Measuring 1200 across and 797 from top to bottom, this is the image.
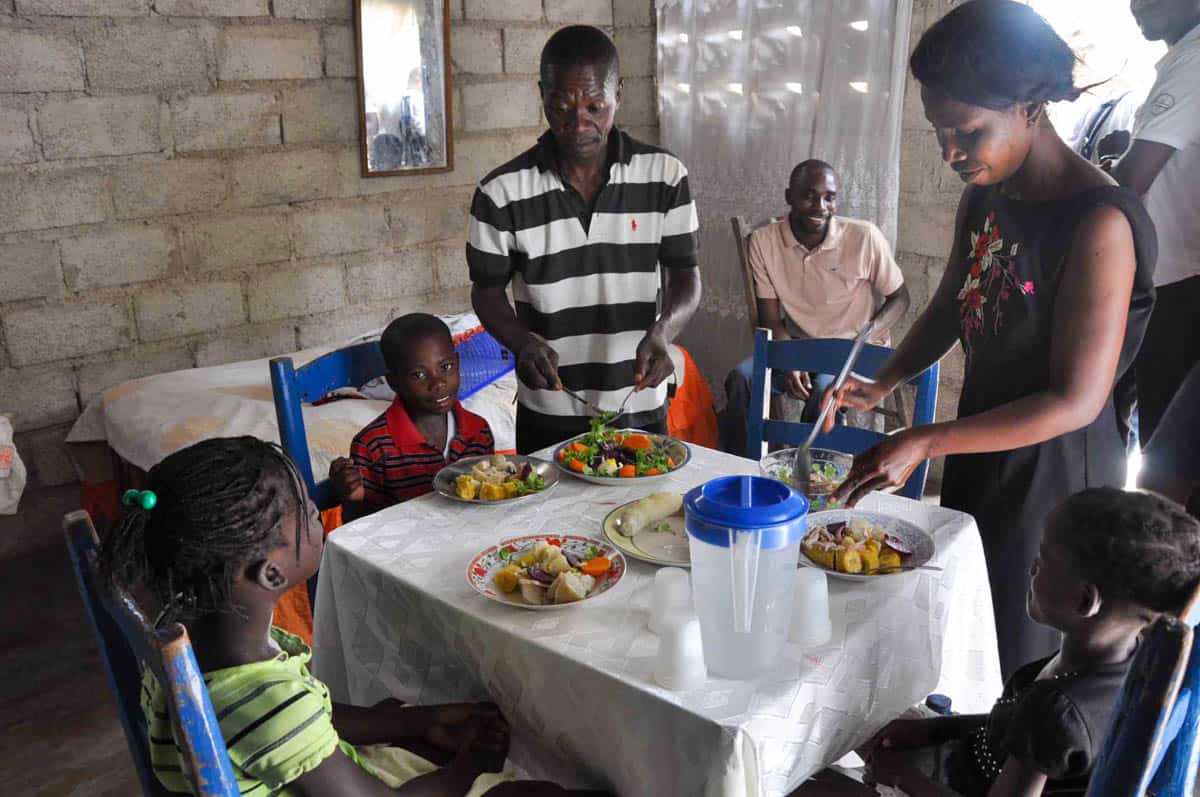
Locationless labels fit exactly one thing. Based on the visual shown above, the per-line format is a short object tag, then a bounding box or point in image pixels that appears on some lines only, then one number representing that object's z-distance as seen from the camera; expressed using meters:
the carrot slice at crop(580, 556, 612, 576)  1.47
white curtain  3.73
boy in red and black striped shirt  2.10
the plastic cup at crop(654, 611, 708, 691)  1.19
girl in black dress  1.17
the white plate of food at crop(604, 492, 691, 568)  1.55
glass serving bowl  1.70
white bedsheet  2.96
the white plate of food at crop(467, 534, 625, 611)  1.40
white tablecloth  1.17
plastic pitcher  1.16
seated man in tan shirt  3.56
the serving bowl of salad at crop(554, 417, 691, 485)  1.88
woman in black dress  1.48
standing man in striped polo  2.18
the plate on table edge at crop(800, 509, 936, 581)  1.48
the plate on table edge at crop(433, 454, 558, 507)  1.79
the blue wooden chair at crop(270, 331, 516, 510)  2.02
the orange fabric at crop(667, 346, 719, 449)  3.88
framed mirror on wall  3.83
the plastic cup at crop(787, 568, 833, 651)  1.29
